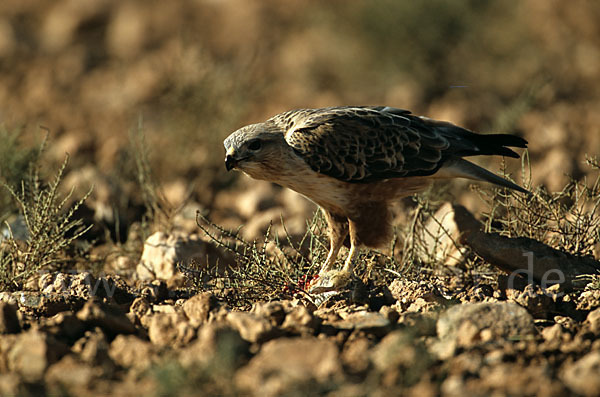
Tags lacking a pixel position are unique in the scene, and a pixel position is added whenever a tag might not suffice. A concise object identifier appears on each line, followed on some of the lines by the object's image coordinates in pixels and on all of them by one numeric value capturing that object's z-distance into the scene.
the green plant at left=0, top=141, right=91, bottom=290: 10.27
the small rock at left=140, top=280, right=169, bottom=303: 10.44
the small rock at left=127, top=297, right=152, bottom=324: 8.79
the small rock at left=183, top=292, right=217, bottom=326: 8.48
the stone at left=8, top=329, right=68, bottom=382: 6.96
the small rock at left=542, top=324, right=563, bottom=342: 7.73
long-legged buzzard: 10.72
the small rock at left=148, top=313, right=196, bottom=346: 7.74
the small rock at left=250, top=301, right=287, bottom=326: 8.33
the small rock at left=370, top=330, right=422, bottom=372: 6.51
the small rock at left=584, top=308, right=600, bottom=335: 8.04
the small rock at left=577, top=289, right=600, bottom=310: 9.13
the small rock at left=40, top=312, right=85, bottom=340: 7.89
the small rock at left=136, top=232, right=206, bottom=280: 11.45
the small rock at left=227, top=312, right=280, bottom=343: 7.57
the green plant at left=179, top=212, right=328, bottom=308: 9.98
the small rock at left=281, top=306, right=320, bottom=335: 7.93
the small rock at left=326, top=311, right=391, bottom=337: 7.93
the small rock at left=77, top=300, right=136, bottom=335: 8.02
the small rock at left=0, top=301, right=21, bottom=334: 8.05
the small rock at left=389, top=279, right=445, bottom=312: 9.27
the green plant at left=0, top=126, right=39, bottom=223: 13.14
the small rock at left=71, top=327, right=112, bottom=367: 7.22
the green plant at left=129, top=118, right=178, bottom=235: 12.79
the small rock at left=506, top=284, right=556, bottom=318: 9.10
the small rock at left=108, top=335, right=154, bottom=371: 7.18
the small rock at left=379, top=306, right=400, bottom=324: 8.54
